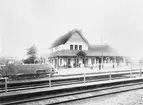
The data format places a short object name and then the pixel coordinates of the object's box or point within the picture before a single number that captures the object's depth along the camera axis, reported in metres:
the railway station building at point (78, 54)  25.81
